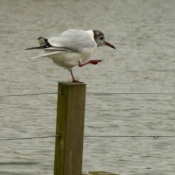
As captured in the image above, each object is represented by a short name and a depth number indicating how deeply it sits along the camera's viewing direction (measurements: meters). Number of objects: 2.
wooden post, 10.69
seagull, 11.41
